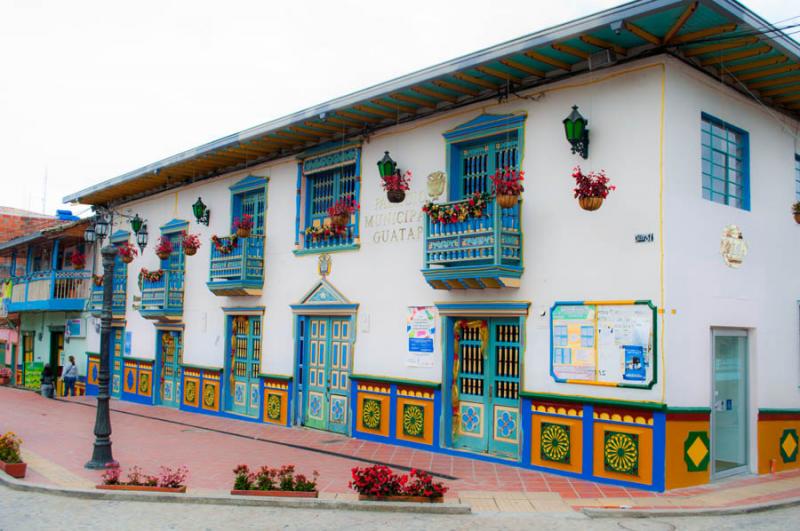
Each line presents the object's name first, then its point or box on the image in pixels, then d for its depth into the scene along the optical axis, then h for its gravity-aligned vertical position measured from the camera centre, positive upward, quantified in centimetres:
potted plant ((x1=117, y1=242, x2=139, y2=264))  2244 +204
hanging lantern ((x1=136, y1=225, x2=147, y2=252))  2121 +235
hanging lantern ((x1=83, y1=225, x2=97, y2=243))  2006 +234
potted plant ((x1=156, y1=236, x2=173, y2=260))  2053 +199
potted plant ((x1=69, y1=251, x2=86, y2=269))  2653 +207
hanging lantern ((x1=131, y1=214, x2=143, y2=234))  2236 +295
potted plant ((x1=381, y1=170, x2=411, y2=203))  1354 +262
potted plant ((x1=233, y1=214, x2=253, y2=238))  1711 +224
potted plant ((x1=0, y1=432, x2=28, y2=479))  1070 -225
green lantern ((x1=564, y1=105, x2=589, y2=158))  1091 +302
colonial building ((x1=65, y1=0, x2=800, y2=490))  1030 +110
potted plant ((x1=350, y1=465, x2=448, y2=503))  915 -213
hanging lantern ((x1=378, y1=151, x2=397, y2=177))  1396 +307
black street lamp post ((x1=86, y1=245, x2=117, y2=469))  1156 -163
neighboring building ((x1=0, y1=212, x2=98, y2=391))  2595 +58
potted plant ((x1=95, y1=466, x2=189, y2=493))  972 -230
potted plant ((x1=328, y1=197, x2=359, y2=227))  1488 +230
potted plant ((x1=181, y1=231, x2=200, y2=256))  1906 +199
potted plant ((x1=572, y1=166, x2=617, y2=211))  1046 +204
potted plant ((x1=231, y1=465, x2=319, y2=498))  939 -221
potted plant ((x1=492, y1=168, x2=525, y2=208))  1117 +216
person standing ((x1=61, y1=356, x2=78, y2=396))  2480 -213
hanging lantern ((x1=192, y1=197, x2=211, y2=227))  1942 +293
